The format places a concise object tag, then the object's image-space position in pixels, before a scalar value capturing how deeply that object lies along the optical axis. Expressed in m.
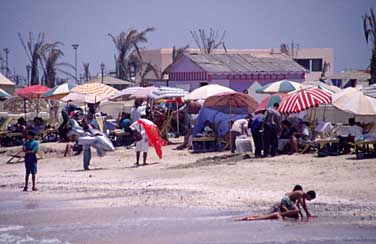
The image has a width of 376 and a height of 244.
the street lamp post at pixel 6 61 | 75.94
